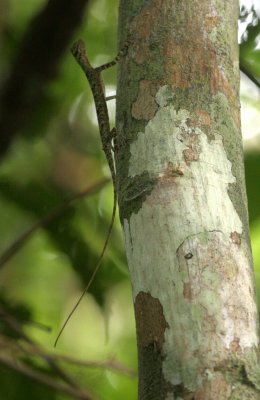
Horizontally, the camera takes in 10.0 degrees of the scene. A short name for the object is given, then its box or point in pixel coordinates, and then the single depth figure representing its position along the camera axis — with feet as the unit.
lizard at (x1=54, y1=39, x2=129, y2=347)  12.50
